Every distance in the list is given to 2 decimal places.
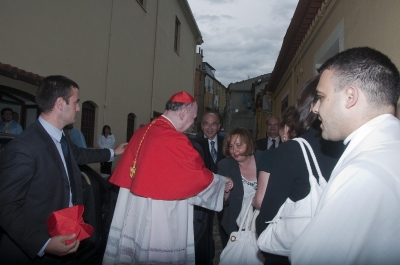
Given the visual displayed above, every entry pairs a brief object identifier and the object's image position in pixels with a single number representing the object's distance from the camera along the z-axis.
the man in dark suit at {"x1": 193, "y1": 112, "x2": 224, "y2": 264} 2.97
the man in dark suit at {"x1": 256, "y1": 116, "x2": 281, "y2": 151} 5.98
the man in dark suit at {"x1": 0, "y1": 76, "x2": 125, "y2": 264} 1.81
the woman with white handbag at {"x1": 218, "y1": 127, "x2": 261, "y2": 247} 3.16
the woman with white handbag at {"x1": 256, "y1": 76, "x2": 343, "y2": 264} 1.56
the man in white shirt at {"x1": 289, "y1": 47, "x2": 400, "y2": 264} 0.91
